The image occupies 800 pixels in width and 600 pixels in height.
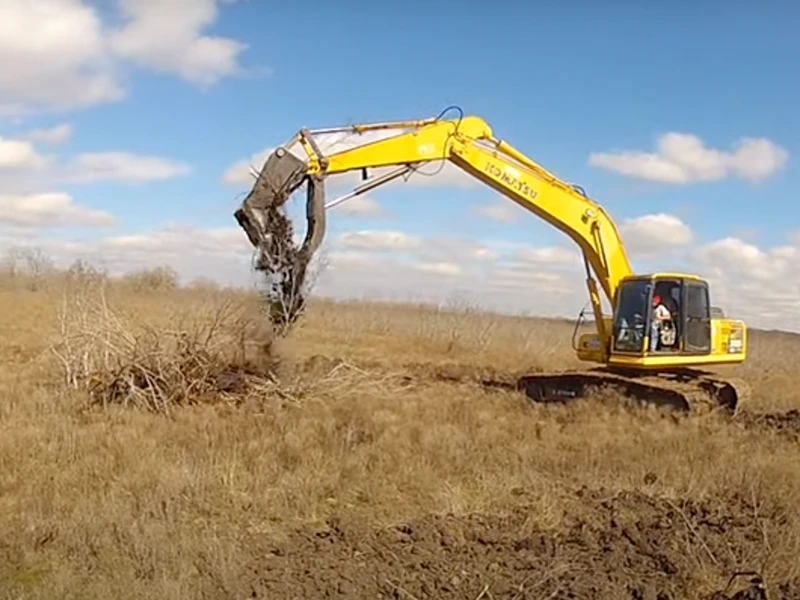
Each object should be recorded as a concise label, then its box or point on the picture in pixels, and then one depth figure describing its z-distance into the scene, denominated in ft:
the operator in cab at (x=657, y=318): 49.90
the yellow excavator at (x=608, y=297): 47.75
